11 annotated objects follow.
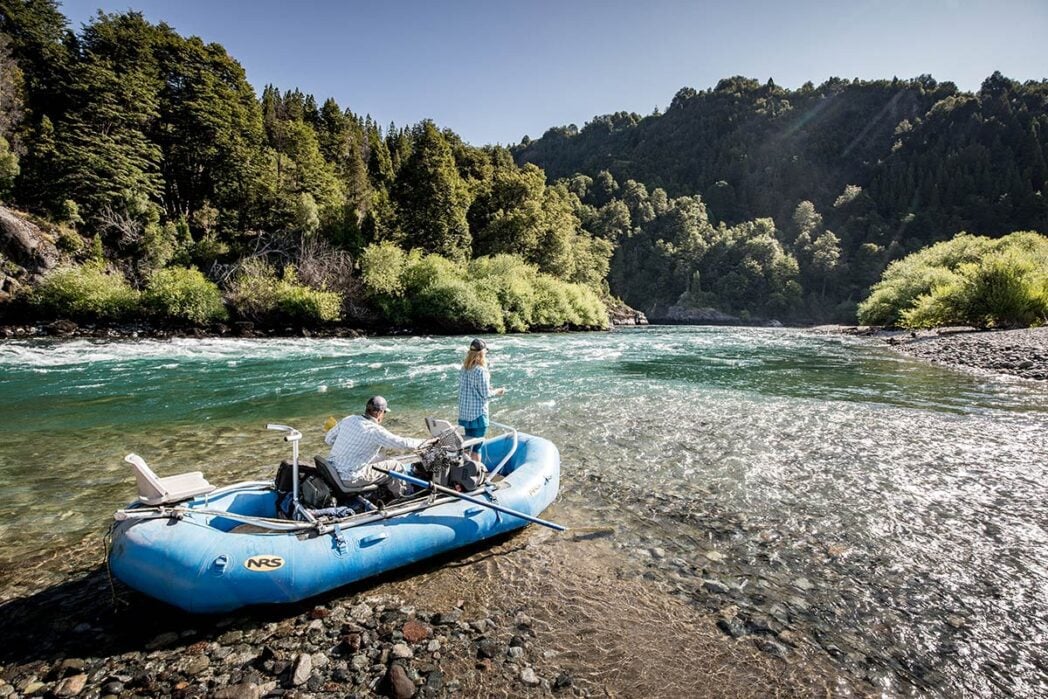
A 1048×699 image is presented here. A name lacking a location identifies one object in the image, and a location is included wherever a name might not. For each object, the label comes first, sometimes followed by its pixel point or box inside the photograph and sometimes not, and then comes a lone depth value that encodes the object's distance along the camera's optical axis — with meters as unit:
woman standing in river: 7.31
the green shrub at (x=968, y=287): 29.14
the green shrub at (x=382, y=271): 36.53
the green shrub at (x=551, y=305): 43.50
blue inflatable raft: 4.23
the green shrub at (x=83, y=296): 27.00
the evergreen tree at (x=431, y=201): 48.03
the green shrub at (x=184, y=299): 29.05
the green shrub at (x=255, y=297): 31.89
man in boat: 5.25
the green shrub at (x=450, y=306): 36.44
